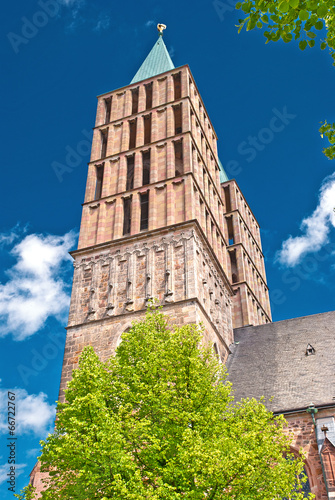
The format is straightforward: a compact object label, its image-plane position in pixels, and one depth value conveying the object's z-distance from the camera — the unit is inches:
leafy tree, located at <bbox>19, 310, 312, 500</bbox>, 426.3
